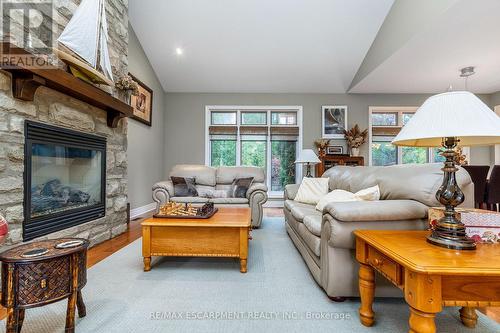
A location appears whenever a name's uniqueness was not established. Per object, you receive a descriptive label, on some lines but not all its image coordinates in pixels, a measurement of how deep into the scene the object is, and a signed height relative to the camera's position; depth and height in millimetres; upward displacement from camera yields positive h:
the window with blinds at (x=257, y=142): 5969 +636
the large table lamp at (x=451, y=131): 1070 +170
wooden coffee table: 2131 -627
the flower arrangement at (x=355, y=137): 5547 +714
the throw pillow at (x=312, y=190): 3165 -285
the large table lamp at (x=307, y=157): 4438 +206
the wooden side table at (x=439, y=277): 940 -436
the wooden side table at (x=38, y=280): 1137 -539
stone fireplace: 1861 +27
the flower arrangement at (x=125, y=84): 3263 +1109
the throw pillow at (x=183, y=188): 3803 -312
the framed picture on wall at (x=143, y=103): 4345 +1186
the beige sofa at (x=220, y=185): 3646 -276
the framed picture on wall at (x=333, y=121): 5758 +1104
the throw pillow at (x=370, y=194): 2012 -210
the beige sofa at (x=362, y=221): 1554 -330
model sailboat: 2262 +1191
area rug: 1413 -897
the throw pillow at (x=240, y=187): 3901 -301
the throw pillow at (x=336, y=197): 2278 -271
